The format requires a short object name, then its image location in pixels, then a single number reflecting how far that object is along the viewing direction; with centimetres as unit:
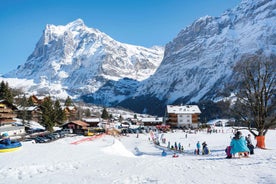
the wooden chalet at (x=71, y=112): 13325
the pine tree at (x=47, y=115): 7944
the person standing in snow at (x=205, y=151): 3206
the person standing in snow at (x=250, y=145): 2222
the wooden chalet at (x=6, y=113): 7188
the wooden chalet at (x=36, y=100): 15284
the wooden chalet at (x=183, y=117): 13850
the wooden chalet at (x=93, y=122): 12095
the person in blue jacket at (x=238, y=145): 1928
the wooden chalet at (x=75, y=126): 9066
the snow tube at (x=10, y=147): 2147
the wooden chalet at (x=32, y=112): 9581
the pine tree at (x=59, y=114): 10188
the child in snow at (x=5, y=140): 2206
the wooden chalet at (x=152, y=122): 14500
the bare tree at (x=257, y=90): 3066
